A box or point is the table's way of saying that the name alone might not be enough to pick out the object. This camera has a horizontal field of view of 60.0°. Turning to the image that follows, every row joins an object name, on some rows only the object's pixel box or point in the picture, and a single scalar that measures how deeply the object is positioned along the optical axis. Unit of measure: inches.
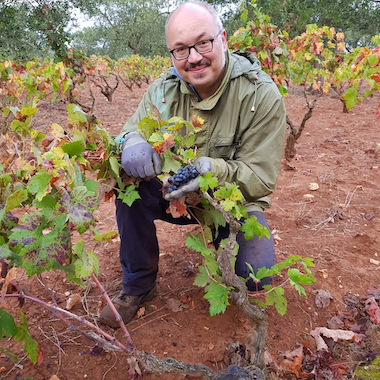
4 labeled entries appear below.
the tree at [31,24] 329.1
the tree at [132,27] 1053.8
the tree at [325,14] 481.4
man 71.3
